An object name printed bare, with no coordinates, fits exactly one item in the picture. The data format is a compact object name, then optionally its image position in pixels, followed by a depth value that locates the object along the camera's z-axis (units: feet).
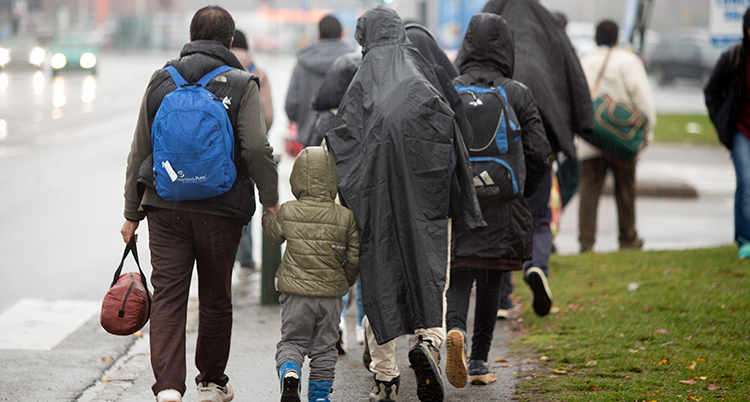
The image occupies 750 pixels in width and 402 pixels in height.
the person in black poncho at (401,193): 25.80
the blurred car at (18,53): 240.12
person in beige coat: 50.75
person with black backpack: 28.86
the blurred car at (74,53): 233.14
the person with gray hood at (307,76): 44.06
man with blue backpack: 24.58
